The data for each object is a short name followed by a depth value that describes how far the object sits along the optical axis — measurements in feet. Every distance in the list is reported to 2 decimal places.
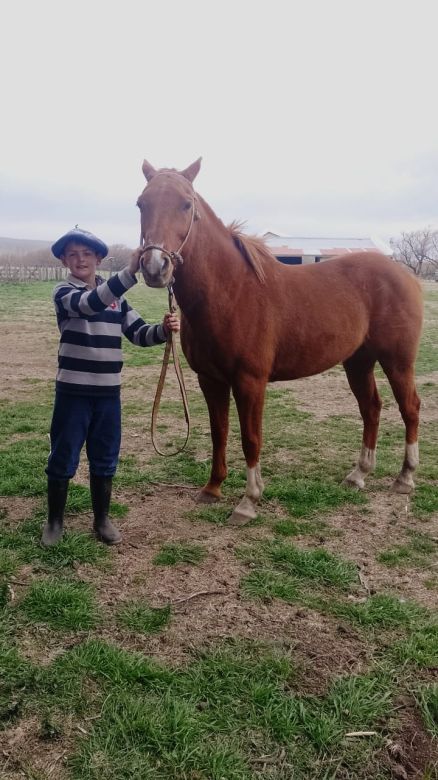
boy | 10.60
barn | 126.50
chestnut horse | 11.03
